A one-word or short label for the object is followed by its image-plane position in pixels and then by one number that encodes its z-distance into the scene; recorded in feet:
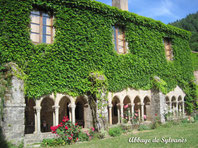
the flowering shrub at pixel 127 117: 33.12
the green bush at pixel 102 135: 26.99
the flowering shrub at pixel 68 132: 24.50
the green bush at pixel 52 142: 24.16
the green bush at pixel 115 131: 28.46
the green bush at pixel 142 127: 33.42
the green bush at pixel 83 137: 26.05
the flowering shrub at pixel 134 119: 34.55
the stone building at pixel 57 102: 23.02
